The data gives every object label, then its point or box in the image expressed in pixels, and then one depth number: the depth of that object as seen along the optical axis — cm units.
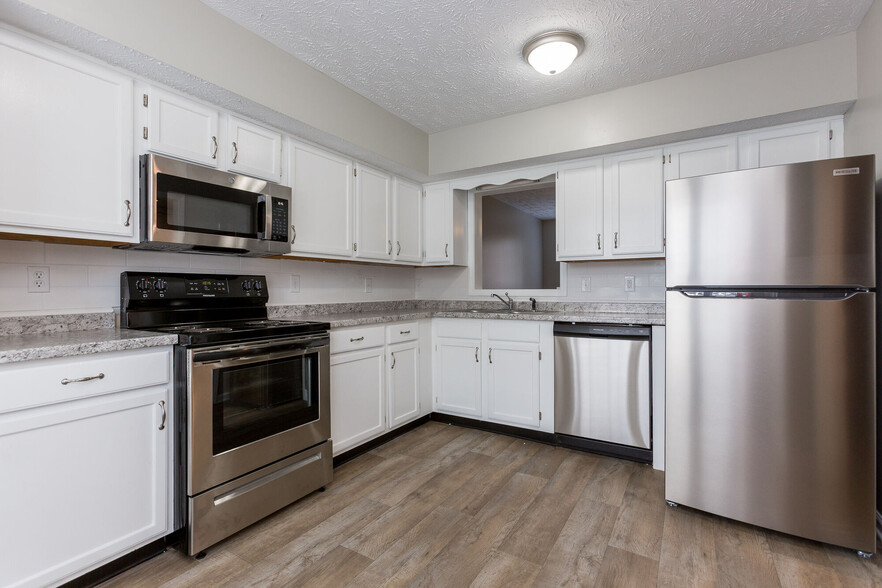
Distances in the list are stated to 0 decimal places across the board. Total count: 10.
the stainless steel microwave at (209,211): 193
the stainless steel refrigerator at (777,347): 174
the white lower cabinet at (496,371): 307
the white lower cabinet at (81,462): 139
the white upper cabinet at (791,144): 246
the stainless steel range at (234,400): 178
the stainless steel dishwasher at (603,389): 270
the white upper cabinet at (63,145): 159
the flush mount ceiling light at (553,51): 224
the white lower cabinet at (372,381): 263
